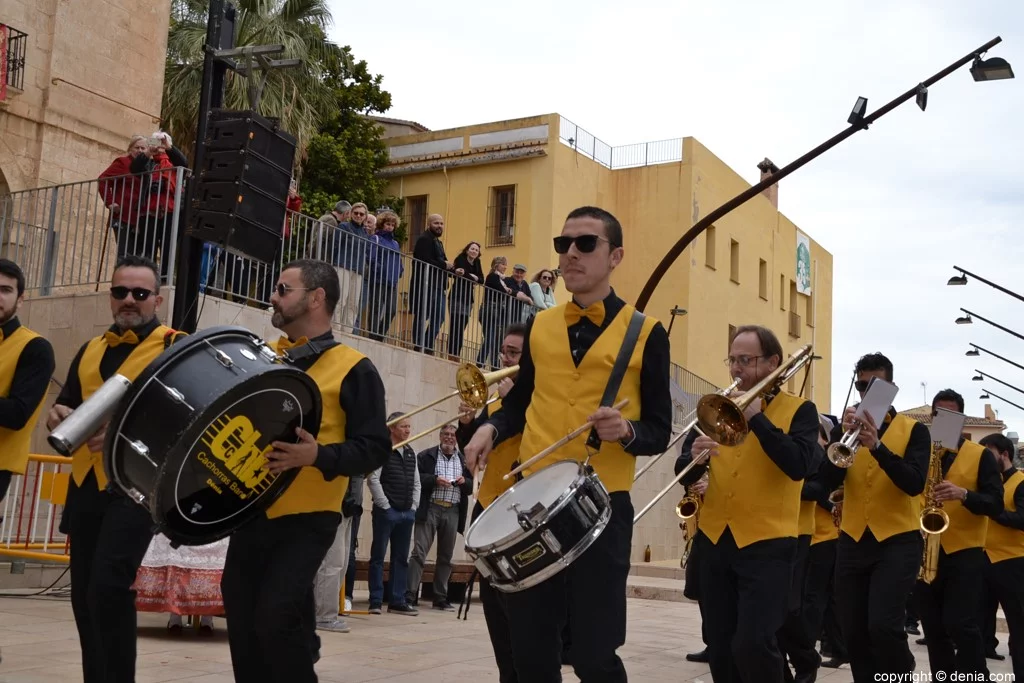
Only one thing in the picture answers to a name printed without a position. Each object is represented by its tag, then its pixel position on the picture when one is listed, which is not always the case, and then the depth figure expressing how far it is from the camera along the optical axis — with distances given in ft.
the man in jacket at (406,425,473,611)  43.09
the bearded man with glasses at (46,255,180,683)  15.84
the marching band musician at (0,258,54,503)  17.83
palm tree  84.48
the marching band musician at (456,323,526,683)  19.56
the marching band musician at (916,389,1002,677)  25.73
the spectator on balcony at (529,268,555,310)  61.00
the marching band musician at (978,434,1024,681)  28.68
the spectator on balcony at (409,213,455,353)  53.11
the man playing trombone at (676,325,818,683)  17.79
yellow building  102.37
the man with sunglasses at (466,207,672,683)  13.88
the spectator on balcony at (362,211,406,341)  49.98
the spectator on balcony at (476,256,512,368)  56.80
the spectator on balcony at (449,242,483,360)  55.62
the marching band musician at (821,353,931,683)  21.88
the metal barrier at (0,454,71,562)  36.29
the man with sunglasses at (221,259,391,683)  14.11
